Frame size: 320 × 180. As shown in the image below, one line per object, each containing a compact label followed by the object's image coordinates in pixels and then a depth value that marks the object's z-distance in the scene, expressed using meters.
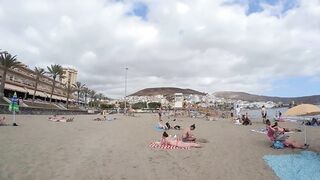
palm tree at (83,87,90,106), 57.52
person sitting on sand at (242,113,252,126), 16.09
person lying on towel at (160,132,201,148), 6.72
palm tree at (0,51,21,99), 27.04
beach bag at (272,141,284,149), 6.78
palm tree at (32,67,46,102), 35.67
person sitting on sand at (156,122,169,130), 12.04
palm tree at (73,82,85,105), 52.55
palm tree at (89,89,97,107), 63.04
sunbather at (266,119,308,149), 6.84
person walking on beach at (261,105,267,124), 18.44
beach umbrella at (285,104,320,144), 7.17
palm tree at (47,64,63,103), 37.72
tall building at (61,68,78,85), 92.88
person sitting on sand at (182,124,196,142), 7.65
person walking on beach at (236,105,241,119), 24.67
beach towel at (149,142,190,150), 6.62
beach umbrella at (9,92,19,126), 12.10
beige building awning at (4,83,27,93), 35.71
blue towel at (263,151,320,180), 4.36
